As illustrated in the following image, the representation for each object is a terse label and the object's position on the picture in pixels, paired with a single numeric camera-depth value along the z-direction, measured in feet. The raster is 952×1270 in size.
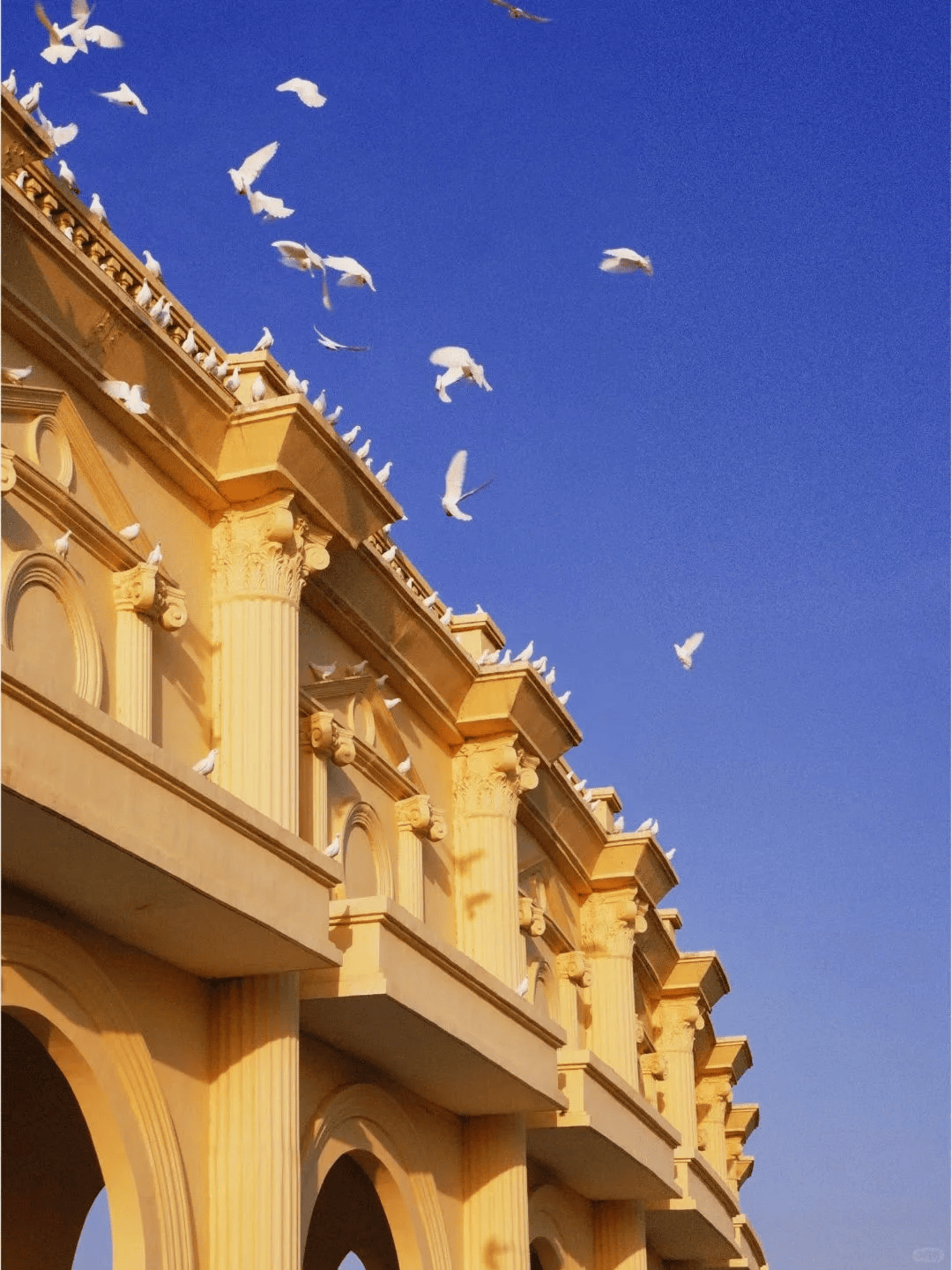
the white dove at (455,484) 49.29
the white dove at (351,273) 44.16
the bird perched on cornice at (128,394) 43.42
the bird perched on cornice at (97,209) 45.85
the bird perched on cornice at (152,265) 48.32
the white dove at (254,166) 43.98
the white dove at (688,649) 60.54
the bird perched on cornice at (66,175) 45.52
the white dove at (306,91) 40.88
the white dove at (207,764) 43.75
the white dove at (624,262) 44.68
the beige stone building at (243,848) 38.01
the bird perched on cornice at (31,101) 43.62
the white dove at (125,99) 42.29
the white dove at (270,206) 42.75
